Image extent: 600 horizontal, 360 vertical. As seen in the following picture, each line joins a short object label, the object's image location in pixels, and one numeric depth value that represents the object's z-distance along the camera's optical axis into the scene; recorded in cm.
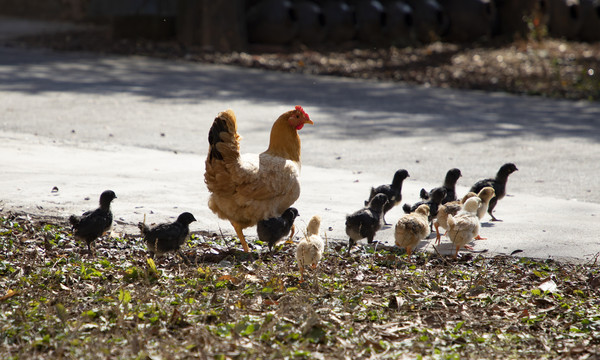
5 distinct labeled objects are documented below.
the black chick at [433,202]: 1337
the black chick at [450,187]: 1434
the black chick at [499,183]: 1460
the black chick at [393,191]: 1392
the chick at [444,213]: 1298
